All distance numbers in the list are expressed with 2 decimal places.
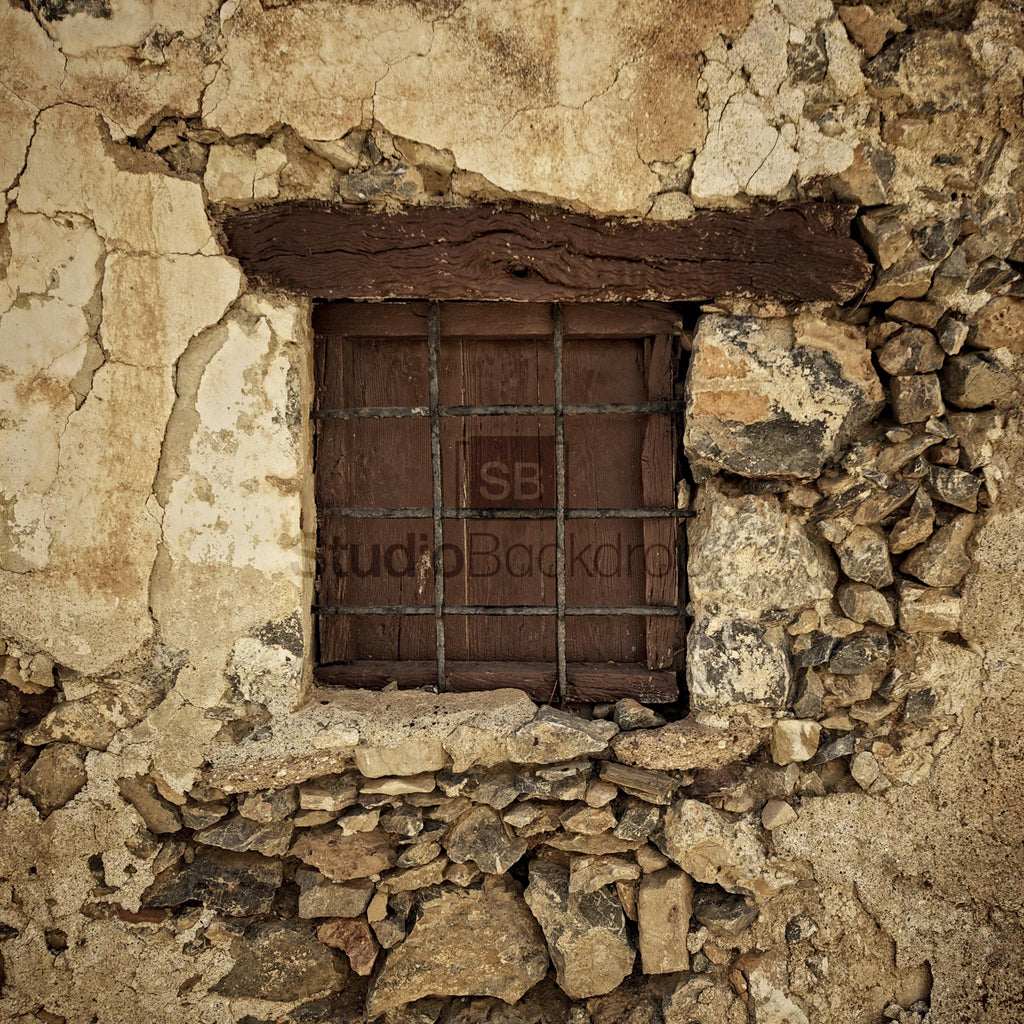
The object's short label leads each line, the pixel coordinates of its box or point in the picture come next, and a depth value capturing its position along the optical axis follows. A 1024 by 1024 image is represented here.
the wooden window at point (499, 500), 1.88
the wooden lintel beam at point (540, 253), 1.68
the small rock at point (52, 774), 1.78
